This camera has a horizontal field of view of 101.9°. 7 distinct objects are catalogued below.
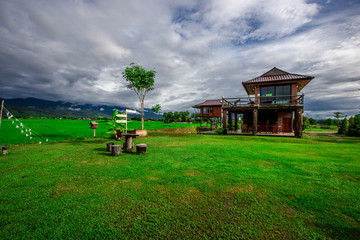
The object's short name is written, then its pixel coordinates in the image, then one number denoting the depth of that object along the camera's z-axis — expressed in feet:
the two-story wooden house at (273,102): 55.03
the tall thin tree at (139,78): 55.18
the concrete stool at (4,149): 23.09
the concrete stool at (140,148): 25.34
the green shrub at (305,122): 103.55
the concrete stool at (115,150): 24.50
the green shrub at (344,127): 76.44
